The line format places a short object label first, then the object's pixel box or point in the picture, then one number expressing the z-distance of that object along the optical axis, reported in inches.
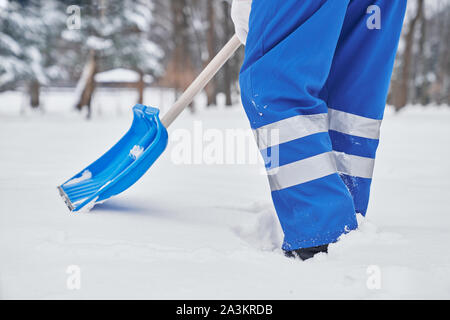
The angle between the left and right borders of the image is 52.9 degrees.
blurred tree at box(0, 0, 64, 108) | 374.9
